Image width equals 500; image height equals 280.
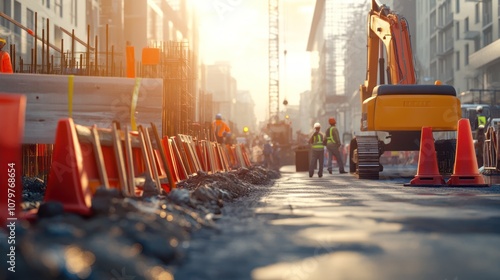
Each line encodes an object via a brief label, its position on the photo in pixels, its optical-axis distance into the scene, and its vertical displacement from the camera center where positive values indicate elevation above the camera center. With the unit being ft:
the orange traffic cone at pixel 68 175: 22.52 -1.05
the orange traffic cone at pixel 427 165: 47.88 -1.49
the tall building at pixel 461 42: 203.82 +32.22
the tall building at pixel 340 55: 360.69 +44.75
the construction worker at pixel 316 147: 79.25 -0.56
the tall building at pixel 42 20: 112.21 +22.22
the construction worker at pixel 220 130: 92.58 +1.44
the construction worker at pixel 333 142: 85.92 -0.03
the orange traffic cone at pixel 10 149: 17.34 -0.18
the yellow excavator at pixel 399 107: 62.08 +2.93
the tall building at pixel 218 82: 631.15 +50.91
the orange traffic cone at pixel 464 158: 47.16 -1.02
